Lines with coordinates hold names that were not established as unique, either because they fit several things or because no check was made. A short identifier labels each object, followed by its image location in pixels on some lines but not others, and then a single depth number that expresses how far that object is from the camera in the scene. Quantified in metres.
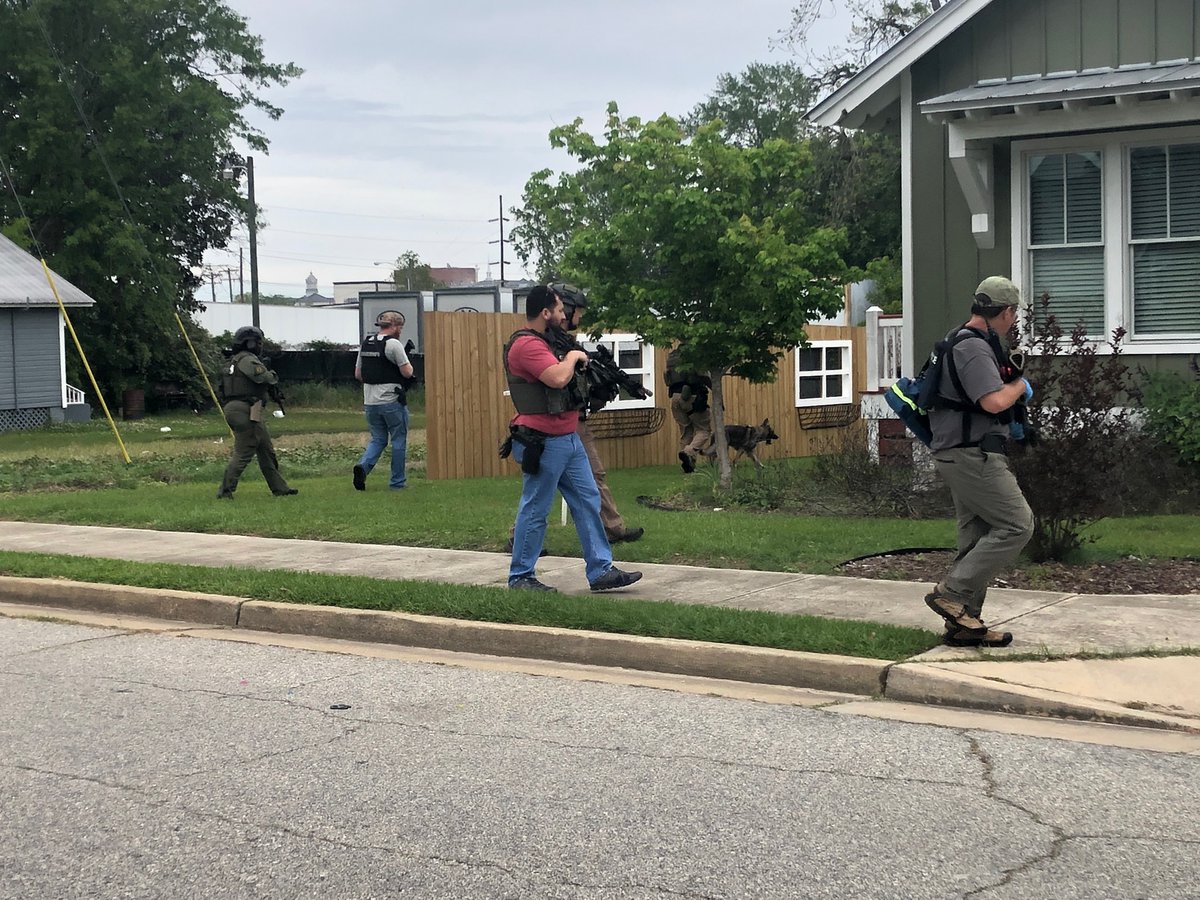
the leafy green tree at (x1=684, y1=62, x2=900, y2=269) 31.52
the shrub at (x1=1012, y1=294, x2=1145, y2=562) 8.84
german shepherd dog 14.95
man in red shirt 8.28
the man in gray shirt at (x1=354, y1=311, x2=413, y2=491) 14.33
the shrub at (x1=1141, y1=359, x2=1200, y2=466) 11.15
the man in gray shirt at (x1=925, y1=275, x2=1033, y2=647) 6.66
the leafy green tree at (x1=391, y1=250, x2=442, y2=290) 106.19
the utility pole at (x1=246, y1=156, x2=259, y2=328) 38.16
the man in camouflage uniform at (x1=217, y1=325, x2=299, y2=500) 13.90
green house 11.69
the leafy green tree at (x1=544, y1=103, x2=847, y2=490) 12.80
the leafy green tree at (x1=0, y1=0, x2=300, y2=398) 35.34
